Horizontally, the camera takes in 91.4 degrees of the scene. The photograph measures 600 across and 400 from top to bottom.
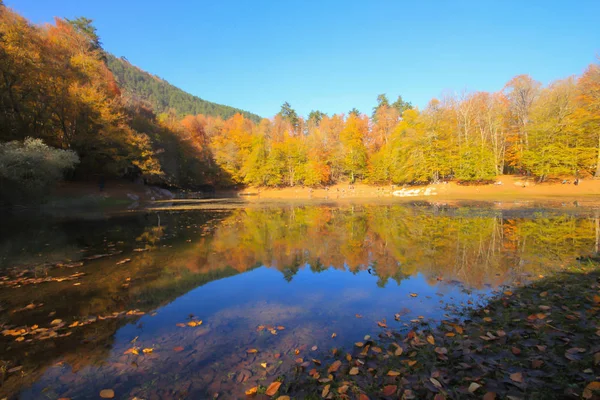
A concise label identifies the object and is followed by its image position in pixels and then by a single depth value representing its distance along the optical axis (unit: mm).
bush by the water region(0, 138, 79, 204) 20438
